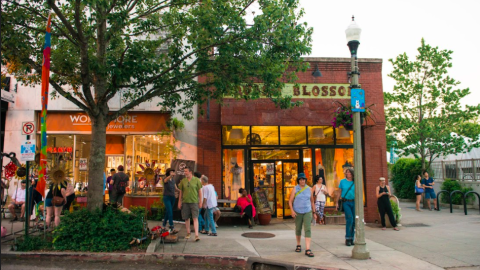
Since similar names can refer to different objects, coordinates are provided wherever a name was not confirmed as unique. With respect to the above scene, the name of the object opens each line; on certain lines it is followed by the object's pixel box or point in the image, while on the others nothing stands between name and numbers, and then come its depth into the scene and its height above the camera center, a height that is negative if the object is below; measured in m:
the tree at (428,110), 20.25 +3.11
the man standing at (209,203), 10.66 -0.95
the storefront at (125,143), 14.27 +1.01
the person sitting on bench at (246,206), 12.13 -1.18
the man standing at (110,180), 12.94 -0.39
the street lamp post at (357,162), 7.95 +0.12
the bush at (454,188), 19.08 -1.15
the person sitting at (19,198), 12.86 -0.91
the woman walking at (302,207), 8.20 -0.85
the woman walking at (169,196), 10.63 -0.74
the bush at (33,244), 8.32 -1.61
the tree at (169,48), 9.07 +3.13
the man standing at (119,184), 12.55 -0.45
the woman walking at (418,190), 18.09 -1.08
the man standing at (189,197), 9.78 -0.72
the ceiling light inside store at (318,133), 14.55 +1.34
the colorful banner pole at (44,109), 8.79 +1.44
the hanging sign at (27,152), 9.10 +0.45
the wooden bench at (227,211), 12.21 -1.39
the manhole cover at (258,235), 10.68 -1.88
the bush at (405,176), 23.73 -0.55
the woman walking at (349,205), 9.37 -0.92
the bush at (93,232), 8.34 -1.38
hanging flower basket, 12.39 +1.65
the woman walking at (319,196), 12.39 -0.92
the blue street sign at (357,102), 8.25 +1.42
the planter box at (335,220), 13.12 -1.79
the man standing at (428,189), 18.25 -1.05
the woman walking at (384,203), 11.98 -1.12
